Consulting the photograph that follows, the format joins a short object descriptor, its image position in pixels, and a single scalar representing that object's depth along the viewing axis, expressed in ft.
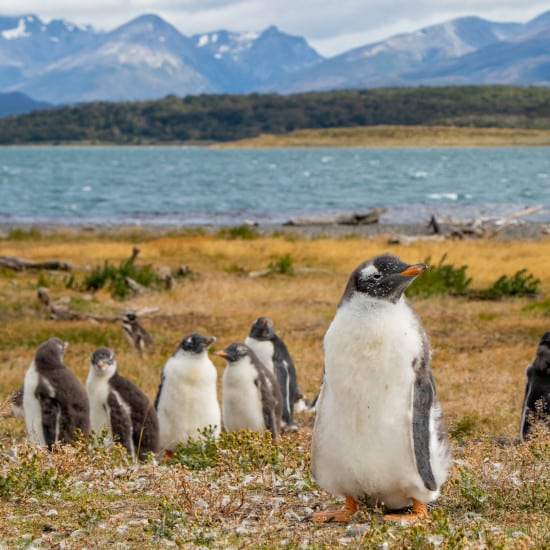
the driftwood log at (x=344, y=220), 170.30
